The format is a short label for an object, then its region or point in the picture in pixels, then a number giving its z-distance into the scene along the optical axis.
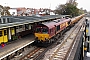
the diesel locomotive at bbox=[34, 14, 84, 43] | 16.81
